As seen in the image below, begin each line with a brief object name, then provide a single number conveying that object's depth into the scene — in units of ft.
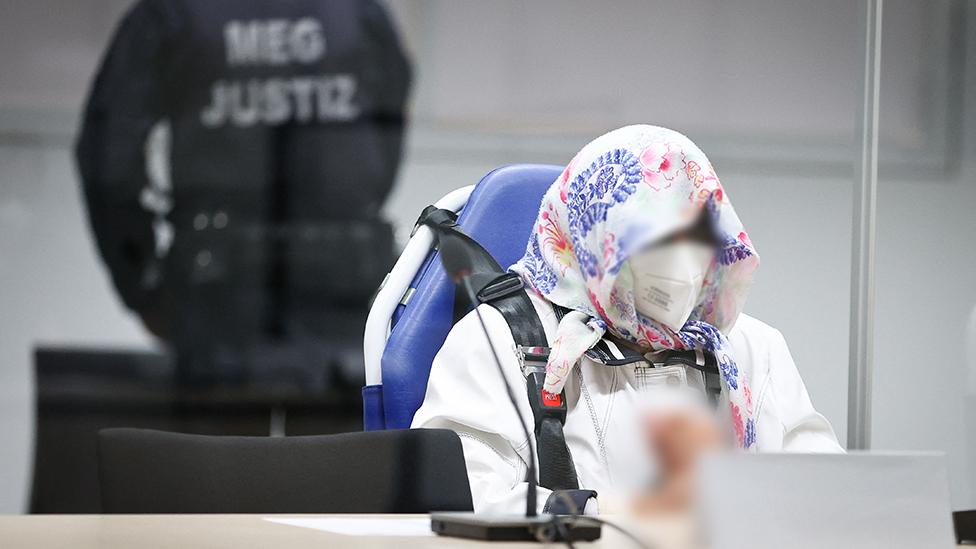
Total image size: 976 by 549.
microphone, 14.98
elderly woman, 18.96
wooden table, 11.64
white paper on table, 13.02
